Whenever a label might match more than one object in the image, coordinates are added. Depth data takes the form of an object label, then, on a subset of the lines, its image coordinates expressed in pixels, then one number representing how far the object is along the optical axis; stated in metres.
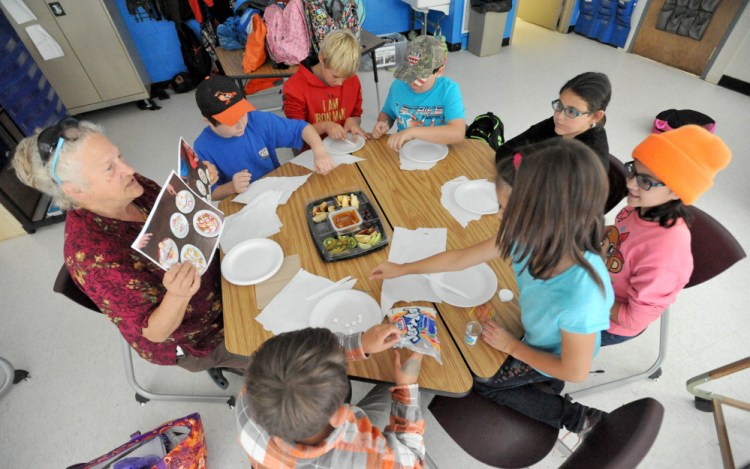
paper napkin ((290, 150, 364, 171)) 1.94
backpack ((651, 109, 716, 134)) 3.22
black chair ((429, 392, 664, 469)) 0.88
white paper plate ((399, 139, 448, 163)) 1.89
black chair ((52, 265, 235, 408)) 1.27
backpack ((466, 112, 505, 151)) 2.35
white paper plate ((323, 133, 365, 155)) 2.04
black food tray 1.41
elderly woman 1.13
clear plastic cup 1.11
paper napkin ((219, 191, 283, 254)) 1.56
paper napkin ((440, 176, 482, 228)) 1.54
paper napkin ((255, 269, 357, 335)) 1.22
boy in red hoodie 2.03
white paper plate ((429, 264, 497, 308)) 1.24
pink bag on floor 1.49
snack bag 1.05
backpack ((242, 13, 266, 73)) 3.24
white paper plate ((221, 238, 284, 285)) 1.36
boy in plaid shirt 0.76
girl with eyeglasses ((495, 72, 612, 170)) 1.60
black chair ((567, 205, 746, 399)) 1.22
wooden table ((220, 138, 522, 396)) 1.10
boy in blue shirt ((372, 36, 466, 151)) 1.91
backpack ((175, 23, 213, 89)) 4.46
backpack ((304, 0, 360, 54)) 3.36
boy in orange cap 1.71
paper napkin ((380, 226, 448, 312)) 1.27
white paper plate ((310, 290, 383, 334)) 1.19
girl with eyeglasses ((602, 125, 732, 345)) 1.06
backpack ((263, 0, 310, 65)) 3.22
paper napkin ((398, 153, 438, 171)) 1.85
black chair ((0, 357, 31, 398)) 1.99
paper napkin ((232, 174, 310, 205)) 1.74
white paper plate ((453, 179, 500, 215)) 1.57
